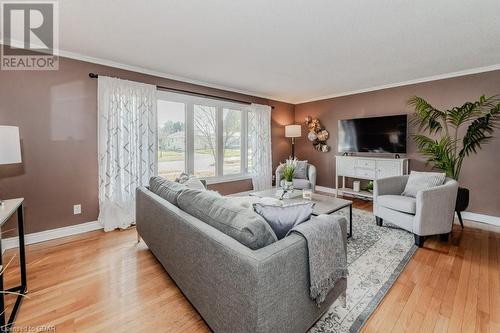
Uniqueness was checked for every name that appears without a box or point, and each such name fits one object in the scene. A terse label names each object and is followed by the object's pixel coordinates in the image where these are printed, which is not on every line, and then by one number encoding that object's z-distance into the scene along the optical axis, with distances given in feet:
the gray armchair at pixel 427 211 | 8.72
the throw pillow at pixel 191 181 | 9.14
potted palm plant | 11.19
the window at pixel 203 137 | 13.08
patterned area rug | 5.29
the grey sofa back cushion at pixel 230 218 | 4.14
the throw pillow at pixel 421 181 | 9.78
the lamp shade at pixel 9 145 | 5.98
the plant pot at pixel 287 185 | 11.15
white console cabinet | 13.82
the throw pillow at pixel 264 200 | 9.37
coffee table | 8.95
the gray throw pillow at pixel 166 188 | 6.86
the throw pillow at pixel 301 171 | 15.71
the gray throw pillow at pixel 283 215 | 4.81
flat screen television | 14.02
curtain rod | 10.41
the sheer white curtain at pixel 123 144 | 10.63
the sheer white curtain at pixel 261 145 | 16.98
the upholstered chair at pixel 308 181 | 14.76
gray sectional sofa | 3.56
